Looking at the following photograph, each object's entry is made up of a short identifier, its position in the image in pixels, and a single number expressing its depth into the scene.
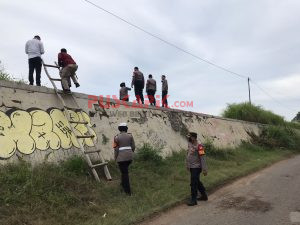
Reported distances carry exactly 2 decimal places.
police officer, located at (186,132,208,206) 6.05
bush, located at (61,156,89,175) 5.87
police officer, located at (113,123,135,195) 5.86
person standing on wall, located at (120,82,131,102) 10.57
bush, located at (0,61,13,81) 6.65
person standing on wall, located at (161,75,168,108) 11.69
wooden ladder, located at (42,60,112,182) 6.01
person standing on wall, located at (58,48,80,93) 7.00
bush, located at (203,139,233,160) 10.74
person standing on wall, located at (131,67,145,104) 10.68
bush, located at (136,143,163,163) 7.72
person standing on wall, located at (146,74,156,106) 11.11
